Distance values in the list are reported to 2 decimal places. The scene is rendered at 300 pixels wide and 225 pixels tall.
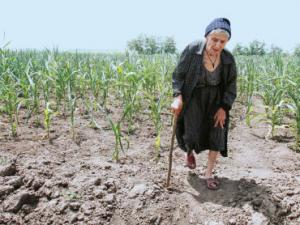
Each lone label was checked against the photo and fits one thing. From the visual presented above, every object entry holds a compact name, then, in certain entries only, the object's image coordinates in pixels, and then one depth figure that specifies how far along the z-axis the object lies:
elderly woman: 2.54
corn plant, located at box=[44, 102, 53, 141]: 3.27
